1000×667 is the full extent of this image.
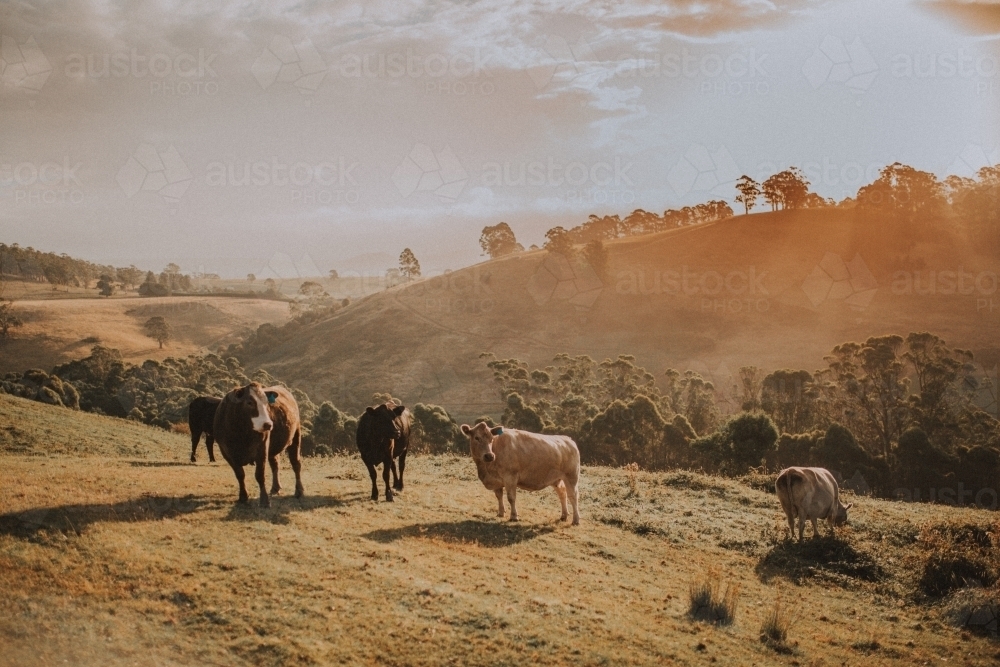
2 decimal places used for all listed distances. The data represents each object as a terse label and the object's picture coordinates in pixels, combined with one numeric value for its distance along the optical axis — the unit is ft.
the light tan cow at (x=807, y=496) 64.64
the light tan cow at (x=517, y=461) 62.80
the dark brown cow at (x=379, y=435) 65.92
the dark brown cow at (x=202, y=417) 80.89
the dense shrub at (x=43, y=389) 135.13
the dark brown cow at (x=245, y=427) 52.54
